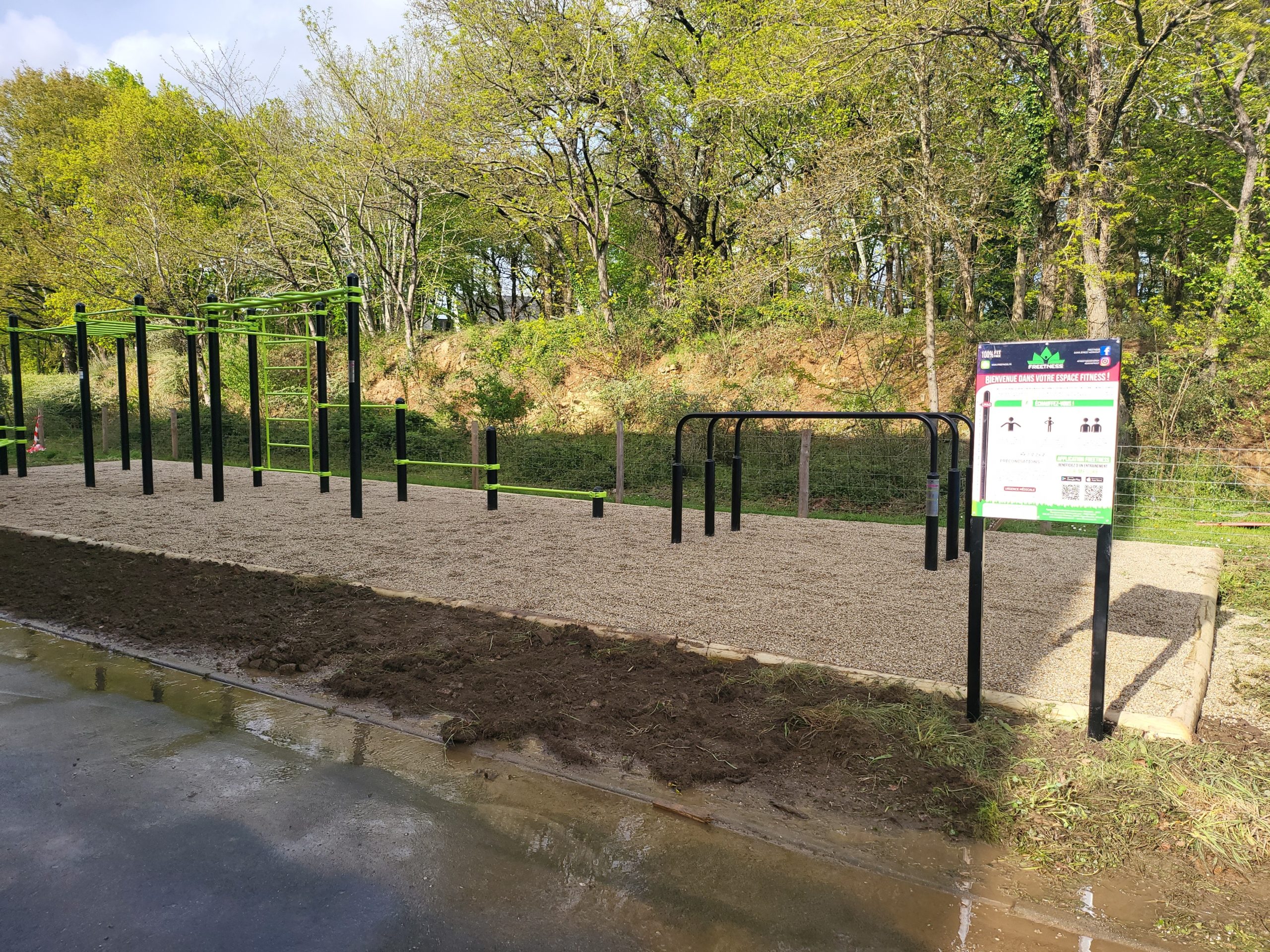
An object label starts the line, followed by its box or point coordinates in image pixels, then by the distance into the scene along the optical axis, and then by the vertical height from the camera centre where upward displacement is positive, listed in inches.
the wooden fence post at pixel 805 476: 407.8 -23.7
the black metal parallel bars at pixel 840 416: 265.4 -15.5
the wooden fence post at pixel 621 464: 442.3 -19.7
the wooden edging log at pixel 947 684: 137.6 -49.4
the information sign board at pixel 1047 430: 125.0 +0.0
